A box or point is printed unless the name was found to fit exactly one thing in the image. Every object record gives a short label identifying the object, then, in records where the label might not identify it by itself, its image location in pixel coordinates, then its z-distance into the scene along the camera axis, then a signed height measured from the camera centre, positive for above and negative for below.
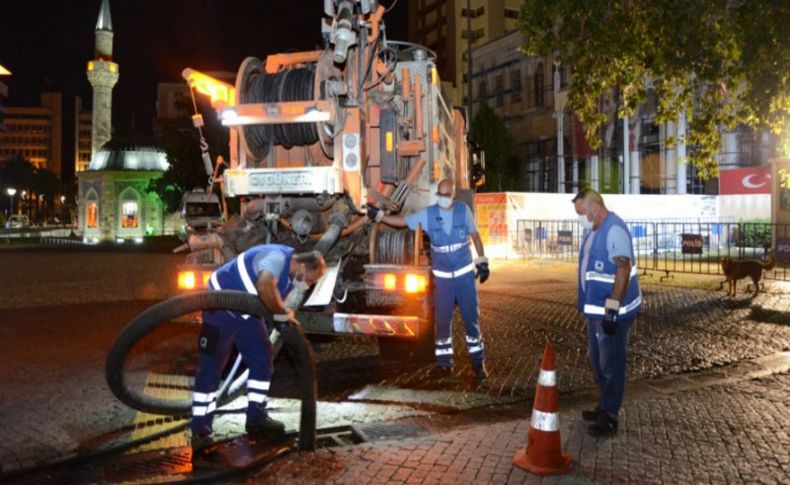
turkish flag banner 26.27 +2.51
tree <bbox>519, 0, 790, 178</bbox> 11.01 +3.20
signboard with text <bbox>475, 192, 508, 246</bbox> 21.94 +0.96
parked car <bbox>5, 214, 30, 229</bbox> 80.78 +3.03
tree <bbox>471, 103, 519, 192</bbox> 39.25 +5.76
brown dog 12.93 -0.40
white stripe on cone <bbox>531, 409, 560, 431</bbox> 4.53 -1.11
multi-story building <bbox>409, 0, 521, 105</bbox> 71.62 +23.28
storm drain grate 5.29 -1.40
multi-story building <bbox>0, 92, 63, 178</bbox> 154.12 +24.23
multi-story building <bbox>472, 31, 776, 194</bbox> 34.59 +6.29
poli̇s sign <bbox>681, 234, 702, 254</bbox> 16.69 +0.10
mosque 62.47 +4.73
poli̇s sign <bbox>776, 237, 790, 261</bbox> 15.35 -0.02
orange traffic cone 4.51 -1.19
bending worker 5.05 -0.58
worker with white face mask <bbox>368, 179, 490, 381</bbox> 6.97 -0.18
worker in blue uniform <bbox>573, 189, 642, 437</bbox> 5.17 -0.37
